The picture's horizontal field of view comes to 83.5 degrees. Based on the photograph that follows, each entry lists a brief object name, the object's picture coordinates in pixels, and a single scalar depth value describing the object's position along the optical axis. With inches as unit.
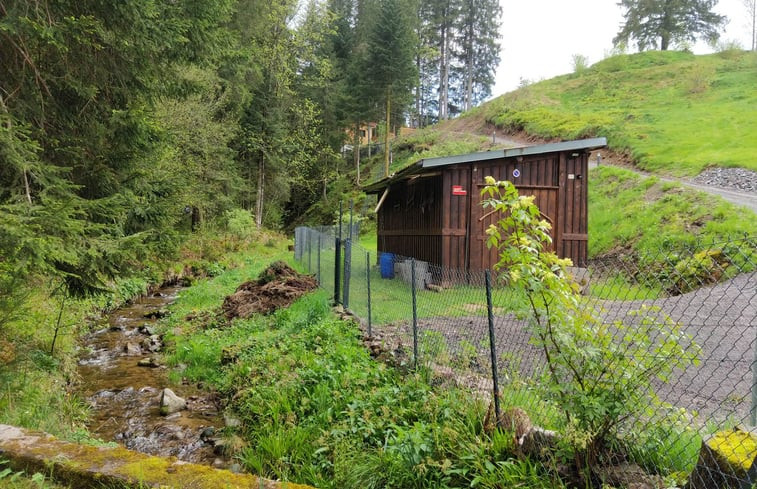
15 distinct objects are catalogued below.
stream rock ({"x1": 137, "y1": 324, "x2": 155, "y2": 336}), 372.9
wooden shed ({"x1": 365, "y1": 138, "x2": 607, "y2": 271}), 438.0
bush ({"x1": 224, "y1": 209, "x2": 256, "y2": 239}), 855.7
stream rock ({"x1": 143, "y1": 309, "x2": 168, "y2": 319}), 435.2
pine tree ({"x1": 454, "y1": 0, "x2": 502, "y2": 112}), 1739.7
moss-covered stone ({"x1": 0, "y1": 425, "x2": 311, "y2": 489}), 103.4
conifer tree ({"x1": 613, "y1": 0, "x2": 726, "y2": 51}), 1605.6
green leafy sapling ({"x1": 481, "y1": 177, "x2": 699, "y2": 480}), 97.7
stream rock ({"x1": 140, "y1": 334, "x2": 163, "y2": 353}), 329.6
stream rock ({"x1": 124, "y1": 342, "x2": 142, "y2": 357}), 317.7
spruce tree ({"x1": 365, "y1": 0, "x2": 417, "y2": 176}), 1163.9
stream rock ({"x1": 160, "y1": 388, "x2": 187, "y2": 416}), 220.0
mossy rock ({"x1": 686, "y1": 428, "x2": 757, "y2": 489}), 81.9
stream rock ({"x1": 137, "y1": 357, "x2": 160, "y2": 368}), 292.0
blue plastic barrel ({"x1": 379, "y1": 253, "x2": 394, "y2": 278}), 511.8
